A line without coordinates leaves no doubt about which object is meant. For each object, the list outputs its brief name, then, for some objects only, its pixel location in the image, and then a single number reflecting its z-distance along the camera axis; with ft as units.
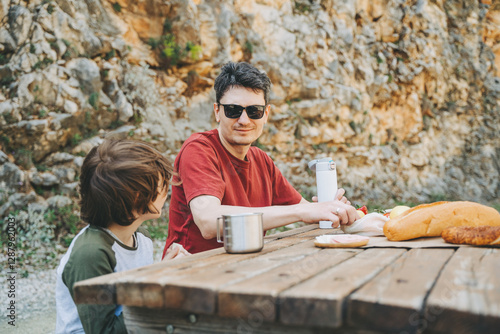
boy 4.38
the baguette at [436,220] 5.26
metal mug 4.70
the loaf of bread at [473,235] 4.47
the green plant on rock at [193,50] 27.66
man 5.91
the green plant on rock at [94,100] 22.40
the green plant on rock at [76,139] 21.63
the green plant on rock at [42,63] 20.78
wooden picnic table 2.43
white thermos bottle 6.57
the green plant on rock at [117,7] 26.16
